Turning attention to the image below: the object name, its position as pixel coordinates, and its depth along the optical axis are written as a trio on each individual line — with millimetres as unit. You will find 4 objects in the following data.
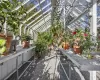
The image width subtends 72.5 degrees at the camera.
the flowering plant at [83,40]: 1025
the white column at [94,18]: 1314
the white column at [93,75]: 974
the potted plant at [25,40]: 2091
